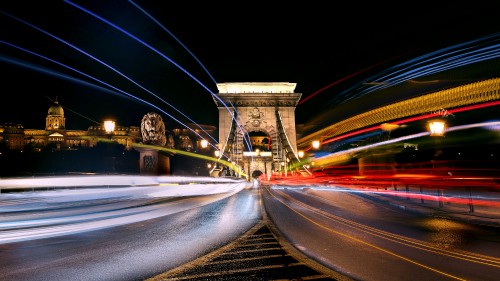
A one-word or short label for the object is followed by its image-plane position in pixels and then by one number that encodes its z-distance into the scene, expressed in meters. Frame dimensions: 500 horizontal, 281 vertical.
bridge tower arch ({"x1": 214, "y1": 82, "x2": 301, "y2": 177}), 71.38
